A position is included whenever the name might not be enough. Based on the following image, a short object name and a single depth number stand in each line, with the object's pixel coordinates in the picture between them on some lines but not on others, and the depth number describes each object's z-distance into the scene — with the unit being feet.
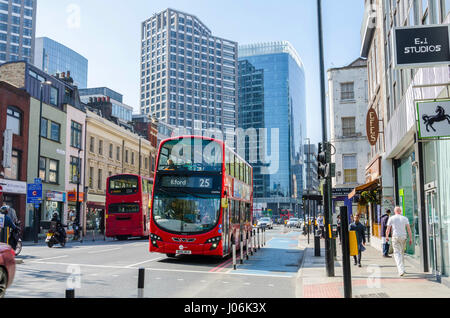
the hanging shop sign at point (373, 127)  75.92
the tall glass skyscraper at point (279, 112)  417.69
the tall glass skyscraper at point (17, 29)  387.34
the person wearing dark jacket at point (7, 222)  55.57
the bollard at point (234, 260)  47.66
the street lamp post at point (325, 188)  41.91
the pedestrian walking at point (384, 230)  60.03
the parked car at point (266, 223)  201.72
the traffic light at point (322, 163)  43.37
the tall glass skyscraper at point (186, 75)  493.36
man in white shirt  42.04
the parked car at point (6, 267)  26.37
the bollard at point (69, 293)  16.76
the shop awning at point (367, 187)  76.39
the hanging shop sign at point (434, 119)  31.30
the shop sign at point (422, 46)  30.73
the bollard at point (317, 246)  65.37
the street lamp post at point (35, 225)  92.89
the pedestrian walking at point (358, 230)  50.01
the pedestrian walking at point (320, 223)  111.43
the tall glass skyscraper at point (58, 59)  474.90
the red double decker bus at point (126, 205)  97.76
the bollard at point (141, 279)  21.92
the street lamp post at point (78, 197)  125.40
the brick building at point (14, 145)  100.48
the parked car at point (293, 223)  223.81
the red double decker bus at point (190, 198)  52.24
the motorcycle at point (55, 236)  77.10
